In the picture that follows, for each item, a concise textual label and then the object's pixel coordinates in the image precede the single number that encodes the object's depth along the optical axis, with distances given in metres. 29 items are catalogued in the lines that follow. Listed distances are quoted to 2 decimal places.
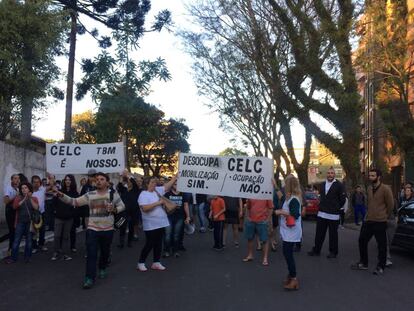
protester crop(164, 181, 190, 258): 11.11
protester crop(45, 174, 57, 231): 10.20
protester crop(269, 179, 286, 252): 12.49
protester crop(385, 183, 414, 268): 10.40
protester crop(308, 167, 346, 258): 10.77
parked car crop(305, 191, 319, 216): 25.91
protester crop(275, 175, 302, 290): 7.82
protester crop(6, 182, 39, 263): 10.10
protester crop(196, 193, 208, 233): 16.52
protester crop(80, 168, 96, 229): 10.91
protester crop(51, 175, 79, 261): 10.61
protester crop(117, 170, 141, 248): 12.48
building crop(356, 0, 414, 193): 20.91
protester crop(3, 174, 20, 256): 10.38
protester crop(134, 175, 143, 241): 13.13
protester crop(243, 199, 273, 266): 10.59
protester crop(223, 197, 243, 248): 12.34
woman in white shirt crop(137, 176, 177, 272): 9.16
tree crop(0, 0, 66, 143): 15.09
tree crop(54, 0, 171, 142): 21.47
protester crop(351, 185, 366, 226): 21.12
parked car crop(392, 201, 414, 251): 10.68
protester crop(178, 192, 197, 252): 11.55
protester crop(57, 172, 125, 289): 8.01
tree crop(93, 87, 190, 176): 22.98
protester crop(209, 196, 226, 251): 12.05
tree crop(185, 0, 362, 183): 21.92
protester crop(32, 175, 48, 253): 11.39
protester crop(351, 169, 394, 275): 9.27
